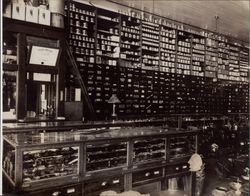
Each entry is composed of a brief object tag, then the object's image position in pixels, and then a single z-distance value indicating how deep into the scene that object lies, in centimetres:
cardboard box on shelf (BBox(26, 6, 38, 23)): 407
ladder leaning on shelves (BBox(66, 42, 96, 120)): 449
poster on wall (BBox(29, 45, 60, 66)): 397
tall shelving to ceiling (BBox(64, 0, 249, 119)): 593
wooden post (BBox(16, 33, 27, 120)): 386
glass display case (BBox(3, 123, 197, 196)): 186
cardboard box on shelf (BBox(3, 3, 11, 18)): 386
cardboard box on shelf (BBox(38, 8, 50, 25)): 421
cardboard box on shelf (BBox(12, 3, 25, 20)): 395
